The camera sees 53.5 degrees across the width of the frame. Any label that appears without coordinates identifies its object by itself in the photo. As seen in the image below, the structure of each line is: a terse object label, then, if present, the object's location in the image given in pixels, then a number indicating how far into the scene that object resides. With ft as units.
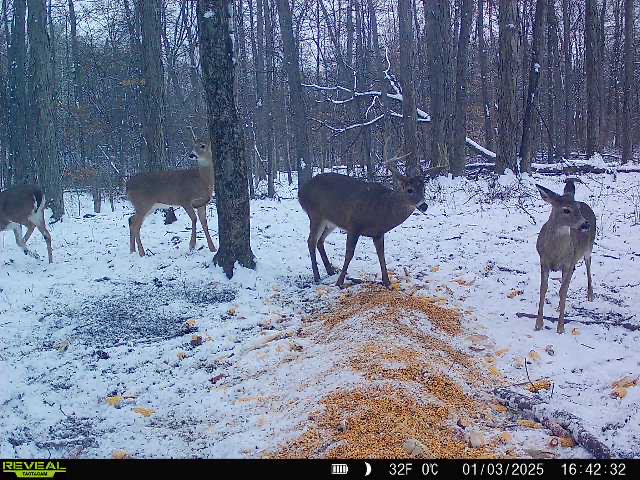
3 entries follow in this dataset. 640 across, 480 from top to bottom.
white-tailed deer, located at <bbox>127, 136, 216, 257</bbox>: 34.50
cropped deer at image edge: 34.12
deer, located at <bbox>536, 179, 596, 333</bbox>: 20.66
